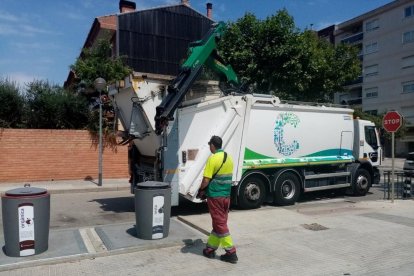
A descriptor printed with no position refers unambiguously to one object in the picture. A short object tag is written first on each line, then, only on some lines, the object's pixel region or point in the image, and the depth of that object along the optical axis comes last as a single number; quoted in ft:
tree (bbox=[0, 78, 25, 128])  54.80
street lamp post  50.90
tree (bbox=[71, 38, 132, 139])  59.06
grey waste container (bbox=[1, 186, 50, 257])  20.04
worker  20.61
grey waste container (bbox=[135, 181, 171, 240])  23.25
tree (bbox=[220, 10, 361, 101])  65.41
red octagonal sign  38.94
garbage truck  31.32
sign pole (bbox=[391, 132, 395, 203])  39.42
